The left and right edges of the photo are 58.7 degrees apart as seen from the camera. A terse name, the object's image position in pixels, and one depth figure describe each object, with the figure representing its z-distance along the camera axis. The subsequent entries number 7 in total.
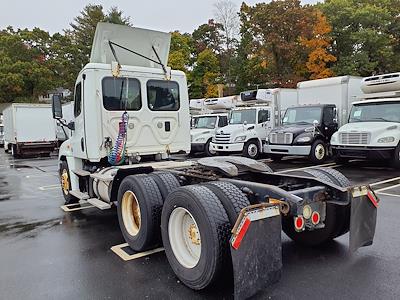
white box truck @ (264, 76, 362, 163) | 12.95
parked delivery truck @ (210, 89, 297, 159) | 15.02
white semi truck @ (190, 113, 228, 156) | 17.11
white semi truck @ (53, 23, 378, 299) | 3.17
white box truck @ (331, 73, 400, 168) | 10.73
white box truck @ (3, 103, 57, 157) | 20.94
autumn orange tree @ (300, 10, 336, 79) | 27.73
